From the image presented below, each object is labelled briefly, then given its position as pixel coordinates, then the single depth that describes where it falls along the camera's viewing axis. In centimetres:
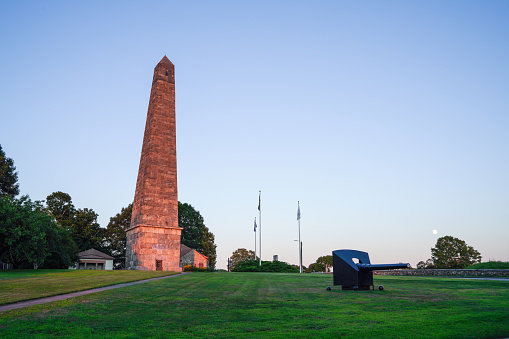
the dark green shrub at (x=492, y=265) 2889
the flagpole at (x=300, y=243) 4867
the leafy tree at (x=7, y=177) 5673
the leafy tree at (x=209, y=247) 8522
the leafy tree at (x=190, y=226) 7969
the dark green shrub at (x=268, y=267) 4503
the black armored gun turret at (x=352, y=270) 1279
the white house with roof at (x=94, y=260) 5931
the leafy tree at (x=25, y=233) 2964
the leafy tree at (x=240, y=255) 10894
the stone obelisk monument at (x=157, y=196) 3609
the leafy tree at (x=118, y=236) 6862
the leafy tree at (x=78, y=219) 6356
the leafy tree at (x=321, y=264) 9805
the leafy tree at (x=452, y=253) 5784
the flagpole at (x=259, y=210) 5244
